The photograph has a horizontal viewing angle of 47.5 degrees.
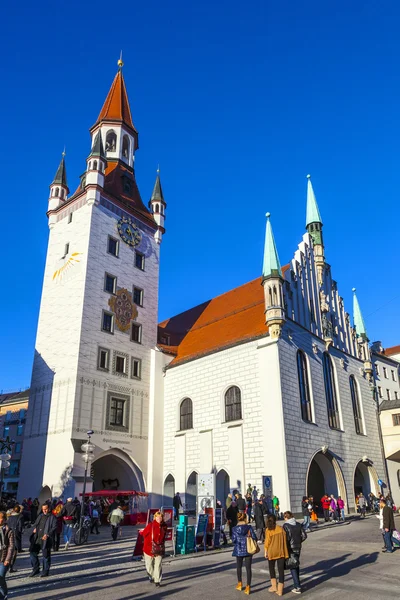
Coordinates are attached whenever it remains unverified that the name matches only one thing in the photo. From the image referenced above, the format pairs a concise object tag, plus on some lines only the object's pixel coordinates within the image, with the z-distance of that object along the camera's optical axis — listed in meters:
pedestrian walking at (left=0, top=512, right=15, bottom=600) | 7.46
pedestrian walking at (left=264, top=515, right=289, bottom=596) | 8.39
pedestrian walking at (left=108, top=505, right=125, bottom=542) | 16.98
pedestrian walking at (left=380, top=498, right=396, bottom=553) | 12.95
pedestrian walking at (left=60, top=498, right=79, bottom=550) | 14.78
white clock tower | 26.70
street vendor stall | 24.06
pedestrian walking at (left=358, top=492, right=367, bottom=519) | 26.19
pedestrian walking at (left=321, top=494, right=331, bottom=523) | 23.64
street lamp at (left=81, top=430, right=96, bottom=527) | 19.37
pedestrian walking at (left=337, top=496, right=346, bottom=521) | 23.51
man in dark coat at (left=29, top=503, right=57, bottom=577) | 10.27
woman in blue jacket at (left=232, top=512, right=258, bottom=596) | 8.75
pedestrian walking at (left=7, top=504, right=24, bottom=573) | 11.20
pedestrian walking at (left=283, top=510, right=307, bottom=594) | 8.49
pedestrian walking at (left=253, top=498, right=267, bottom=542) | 16.25
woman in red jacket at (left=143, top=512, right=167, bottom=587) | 9.27
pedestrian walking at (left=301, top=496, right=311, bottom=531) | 19.12
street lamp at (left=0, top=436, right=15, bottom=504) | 18.81
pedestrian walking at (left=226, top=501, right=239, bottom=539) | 16.53
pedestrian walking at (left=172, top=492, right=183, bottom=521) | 25.61
